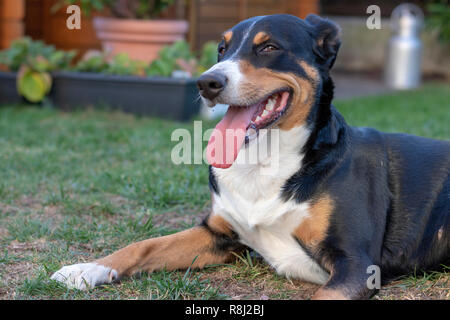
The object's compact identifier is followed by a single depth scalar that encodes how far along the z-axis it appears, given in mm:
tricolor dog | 2703
